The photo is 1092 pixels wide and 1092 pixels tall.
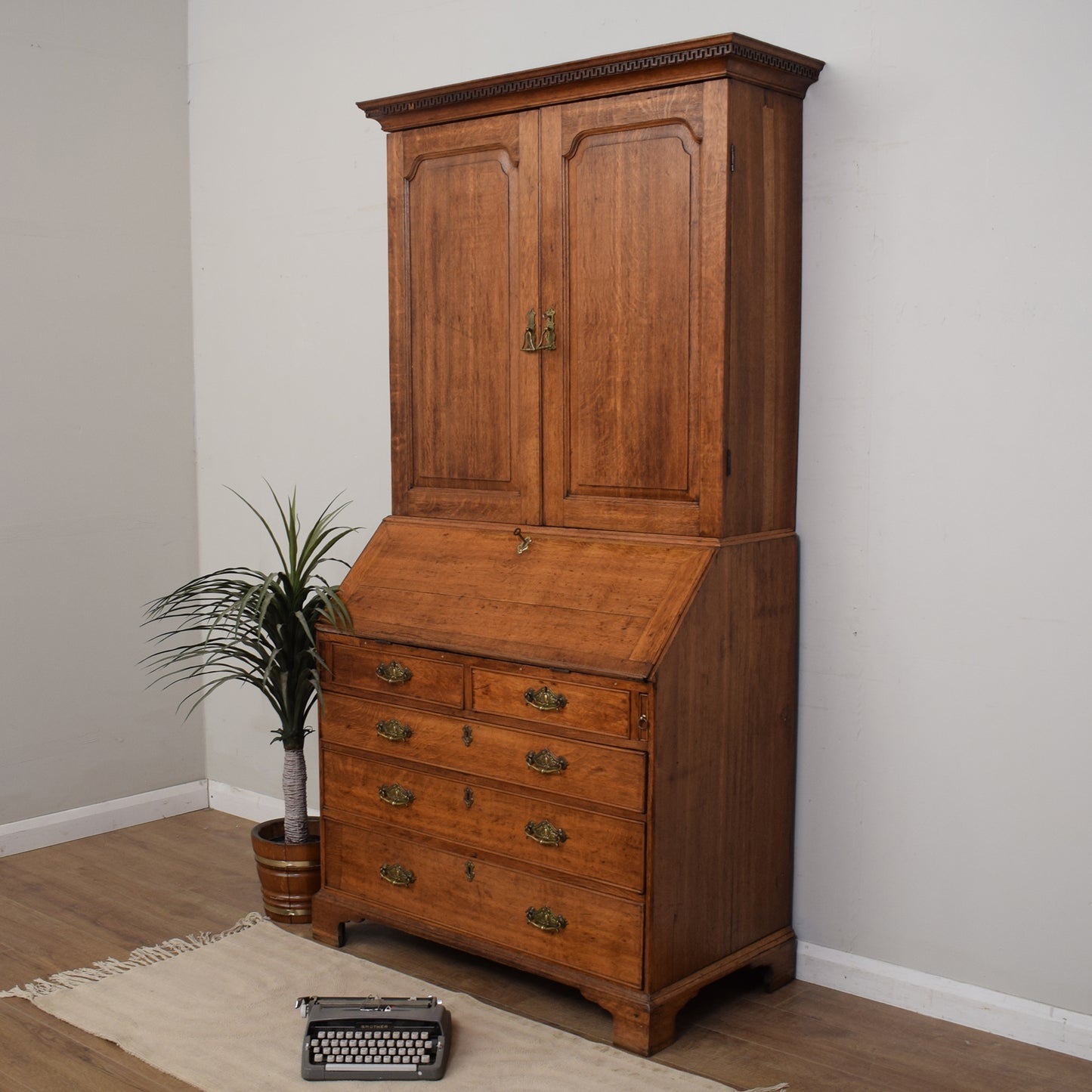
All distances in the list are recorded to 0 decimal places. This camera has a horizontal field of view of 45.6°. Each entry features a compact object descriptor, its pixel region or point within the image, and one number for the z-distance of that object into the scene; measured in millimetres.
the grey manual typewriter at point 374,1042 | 2600
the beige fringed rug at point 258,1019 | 2604
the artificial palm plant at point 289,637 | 3193
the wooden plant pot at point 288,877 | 3414
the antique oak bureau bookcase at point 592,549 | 2691
